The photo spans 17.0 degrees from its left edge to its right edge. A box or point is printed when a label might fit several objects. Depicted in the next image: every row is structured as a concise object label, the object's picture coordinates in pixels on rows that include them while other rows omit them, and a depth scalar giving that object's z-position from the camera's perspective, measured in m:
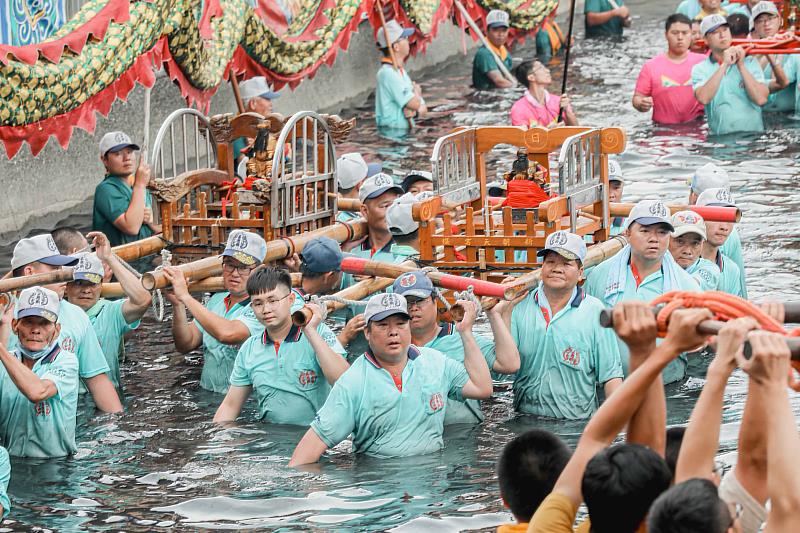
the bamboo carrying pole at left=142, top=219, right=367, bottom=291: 16.23
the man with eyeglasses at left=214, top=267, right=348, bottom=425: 15.52
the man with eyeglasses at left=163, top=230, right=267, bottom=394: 16.52
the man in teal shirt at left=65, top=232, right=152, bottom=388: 16.47
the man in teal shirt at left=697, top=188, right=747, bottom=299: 18.88
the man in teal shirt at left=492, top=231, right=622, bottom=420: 15.85
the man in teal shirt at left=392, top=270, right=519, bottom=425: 15.37
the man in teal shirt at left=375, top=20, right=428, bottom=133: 33.39
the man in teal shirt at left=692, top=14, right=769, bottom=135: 30.45
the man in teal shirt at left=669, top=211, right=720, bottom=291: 17.79
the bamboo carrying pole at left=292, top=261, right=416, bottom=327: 16.57
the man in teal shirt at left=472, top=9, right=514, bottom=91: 38.24
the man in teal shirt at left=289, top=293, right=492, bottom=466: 14.27
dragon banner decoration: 20.95
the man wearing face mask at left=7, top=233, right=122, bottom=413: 15.73
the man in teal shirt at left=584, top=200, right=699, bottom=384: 16.76
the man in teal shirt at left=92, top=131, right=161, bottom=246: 20.80
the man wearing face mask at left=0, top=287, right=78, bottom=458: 14.59
